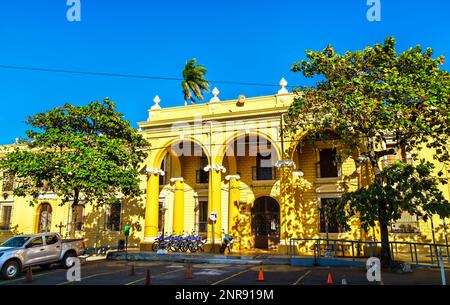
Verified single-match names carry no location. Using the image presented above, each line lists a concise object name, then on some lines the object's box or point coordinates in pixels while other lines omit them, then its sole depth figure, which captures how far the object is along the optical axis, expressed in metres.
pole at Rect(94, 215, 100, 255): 22.97
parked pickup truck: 13.27
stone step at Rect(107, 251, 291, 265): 16.52
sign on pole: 19.09
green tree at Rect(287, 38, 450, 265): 12.13
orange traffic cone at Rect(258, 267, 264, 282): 11.63
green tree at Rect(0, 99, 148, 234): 17.03
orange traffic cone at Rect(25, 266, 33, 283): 12.34
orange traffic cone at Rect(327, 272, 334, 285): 10.66
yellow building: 19.56
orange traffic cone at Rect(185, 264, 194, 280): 12.26
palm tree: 30.25
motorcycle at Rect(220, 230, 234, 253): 19.47
